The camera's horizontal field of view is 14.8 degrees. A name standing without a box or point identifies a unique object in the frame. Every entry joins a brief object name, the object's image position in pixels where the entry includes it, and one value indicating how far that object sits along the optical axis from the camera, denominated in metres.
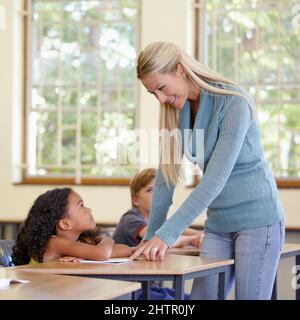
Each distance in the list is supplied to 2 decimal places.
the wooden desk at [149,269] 3.71
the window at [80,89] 8.86
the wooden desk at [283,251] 5.24
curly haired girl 4.29
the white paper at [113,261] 4.16
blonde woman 3.95
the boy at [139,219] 5.98
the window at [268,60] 8.24
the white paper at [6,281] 3.15
